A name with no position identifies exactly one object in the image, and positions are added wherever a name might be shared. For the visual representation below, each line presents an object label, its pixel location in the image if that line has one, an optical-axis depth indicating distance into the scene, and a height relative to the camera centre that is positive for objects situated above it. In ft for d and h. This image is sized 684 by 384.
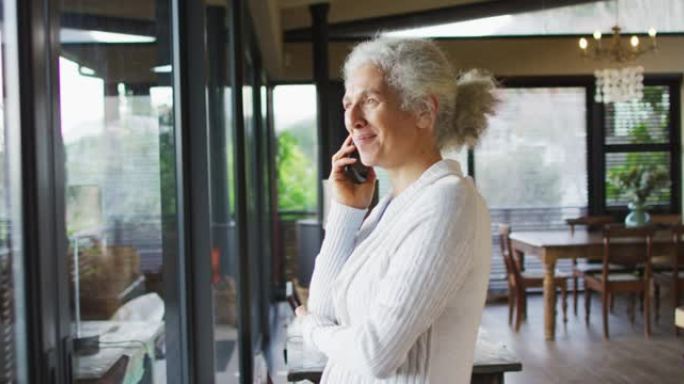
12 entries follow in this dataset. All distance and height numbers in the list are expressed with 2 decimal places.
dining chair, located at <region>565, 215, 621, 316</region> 23.54 -2.39
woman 4.02 -0.46
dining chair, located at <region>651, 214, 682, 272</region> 24.04 -3.09
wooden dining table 20.68 -2.62
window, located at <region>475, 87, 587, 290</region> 28.19 -0.10
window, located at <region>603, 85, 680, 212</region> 28.40 +0.91
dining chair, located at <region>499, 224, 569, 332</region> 22.23 -3.71
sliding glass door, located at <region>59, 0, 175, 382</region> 4.75 -0.07
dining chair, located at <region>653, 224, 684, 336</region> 20.93 -3.06
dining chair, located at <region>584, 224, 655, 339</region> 20.17 -3.15
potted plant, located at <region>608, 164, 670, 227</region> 22.56 -0.92
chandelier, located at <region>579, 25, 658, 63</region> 21.74 +3.19
